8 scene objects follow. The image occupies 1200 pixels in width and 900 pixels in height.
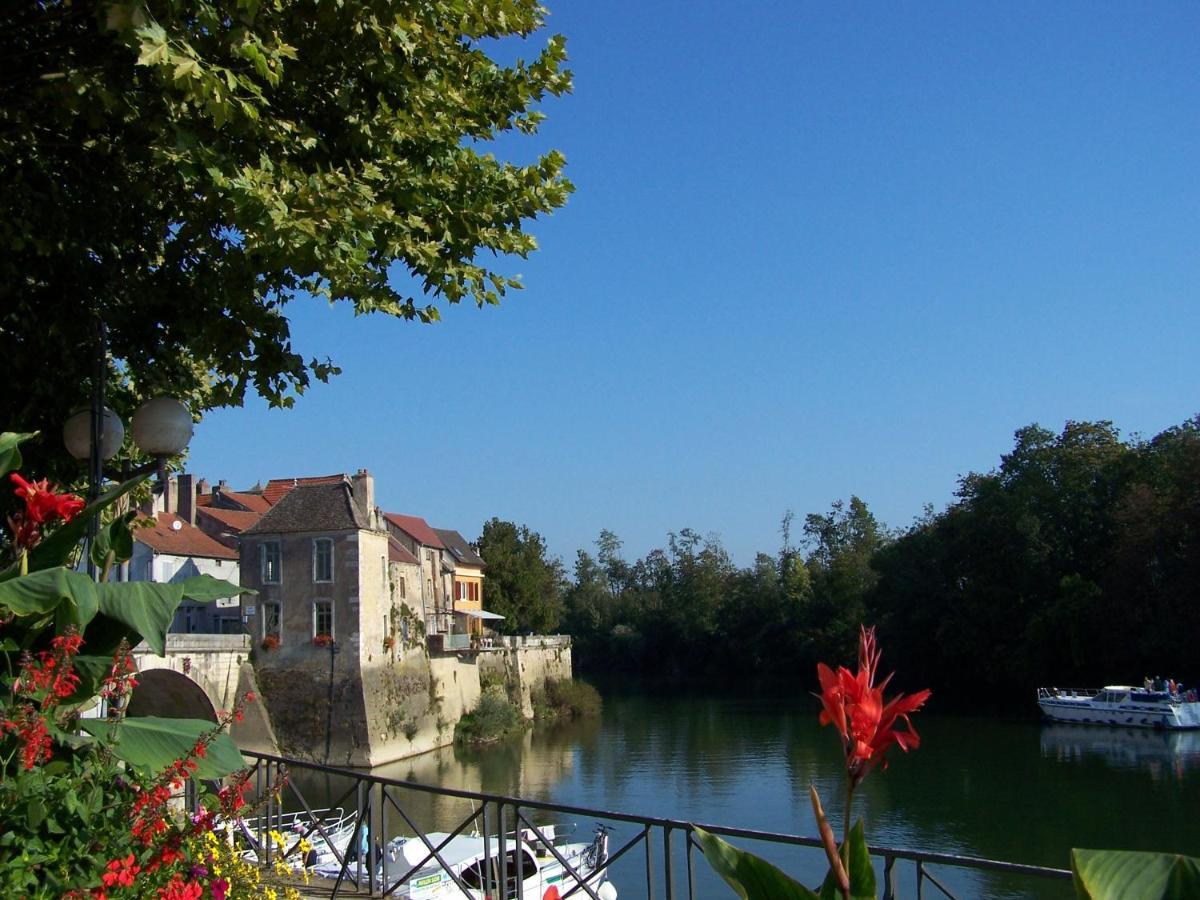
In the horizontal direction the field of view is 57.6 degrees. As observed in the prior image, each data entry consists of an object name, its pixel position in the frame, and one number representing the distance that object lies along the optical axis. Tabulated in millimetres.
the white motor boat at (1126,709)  40625
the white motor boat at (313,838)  7780
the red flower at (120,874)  3398
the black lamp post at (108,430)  6898
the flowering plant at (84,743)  3553
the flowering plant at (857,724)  1922
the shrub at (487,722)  40844
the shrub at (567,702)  50188
